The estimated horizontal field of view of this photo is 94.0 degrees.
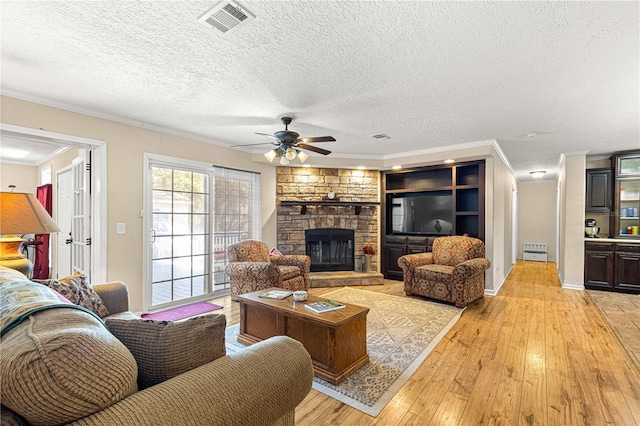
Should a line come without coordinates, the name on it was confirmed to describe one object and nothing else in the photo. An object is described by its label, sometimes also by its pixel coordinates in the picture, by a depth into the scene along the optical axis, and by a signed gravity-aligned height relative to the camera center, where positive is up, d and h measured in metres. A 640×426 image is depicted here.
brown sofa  0.75 -0.52
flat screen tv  5.66 +0.01
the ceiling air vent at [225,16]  1.70 +1.18
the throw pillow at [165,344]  1.08 -0.50
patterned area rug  2.18 -1.31
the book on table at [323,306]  2.53 -0.82
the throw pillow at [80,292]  2.08 -0.58
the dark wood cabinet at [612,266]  4.92 -0.89
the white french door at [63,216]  4.38 -0.07
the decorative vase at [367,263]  5.99 -1.00
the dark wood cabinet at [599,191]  5.38 +0.43
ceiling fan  3.41 +0.82
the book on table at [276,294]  2.97 -0.84
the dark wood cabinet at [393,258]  6.05 -0.92
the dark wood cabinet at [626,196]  5.11 +0.32
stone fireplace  5.86 +0.15
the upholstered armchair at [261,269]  4.18 -0.83
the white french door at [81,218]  3.64 -0.09
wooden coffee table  2.33 -1.01
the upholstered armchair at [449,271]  4.10 -0.84
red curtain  5.32 -0.72
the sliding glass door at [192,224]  4.14 -0.18
